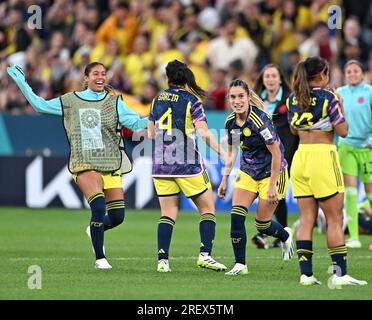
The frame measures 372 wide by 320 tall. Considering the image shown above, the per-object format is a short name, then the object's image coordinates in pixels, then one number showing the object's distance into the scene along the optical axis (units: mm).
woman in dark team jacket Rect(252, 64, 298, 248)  14769
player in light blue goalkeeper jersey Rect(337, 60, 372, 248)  15219
